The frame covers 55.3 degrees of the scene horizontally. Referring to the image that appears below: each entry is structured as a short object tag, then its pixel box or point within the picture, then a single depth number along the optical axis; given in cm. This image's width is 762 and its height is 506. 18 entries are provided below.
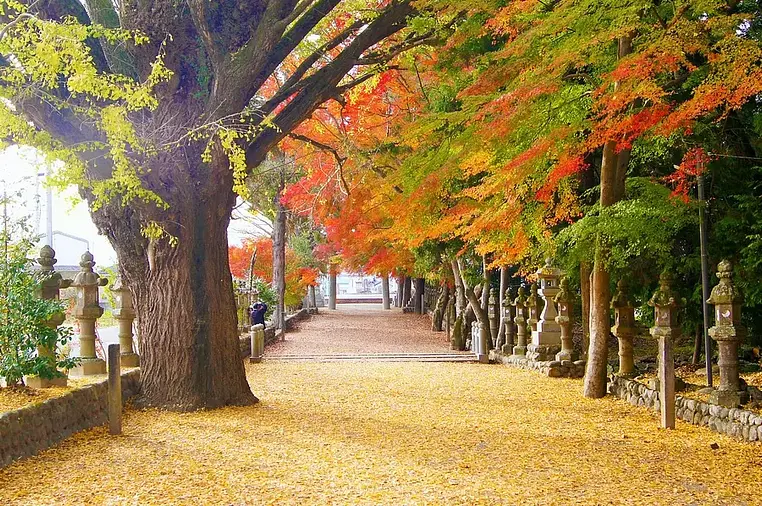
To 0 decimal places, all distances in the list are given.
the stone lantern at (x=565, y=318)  1262
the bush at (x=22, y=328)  691
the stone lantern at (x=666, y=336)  772
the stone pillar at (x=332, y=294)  4288
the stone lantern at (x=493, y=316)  1769
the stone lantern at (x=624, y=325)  1009
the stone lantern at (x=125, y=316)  1016
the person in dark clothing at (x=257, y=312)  2027
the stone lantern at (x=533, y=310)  1441
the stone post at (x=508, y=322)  1608
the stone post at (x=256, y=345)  1580
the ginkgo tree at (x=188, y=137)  834
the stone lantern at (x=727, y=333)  754
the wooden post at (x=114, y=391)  739
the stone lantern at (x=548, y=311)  1345
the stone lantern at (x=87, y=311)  887
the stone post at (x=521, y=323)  1516
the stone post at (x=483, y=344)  1653
